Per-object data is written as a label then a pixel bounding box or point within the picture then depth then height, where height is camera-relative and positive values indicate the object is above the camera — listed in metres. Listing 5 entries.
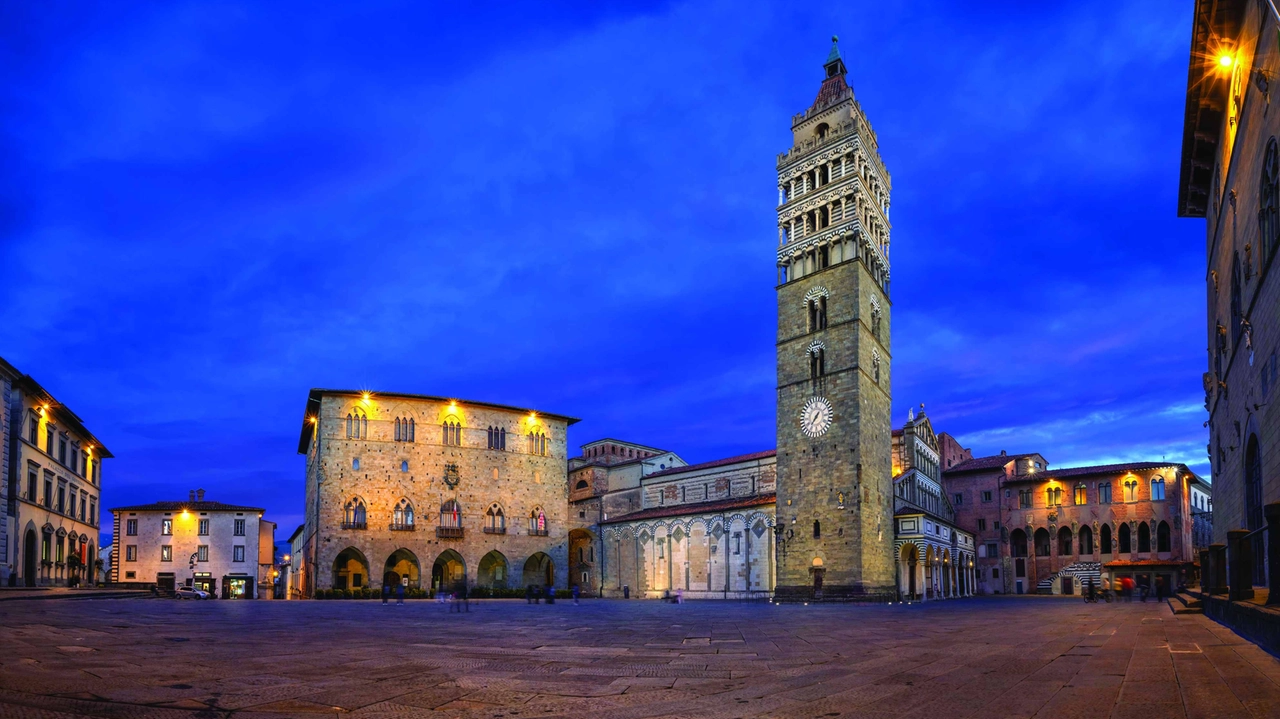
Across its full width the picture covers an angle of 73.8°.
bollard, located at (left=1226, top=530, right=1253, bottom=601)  13.21 -1.69
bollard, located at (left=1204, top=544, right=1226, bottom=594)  18.88 -2.39
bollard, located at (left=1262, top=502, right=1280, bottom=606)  10.08 -0.98
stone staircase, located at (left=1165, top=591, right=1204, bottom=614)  21.14 -3.64
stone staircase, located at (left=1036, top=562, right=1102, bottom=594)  60.66 -7.82
